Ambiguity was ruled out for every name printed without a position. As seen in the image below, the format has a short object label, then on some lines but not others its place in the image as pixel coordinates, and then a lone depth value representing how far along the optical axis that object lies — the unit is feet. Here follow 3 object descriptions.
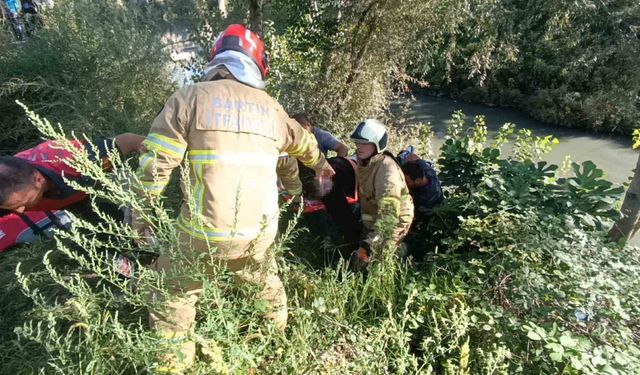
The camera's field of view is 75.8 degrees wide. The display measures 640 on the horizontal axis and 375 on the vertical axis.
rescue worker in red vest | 7.20
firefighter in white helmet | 8.49
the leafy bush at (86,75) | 13.71
